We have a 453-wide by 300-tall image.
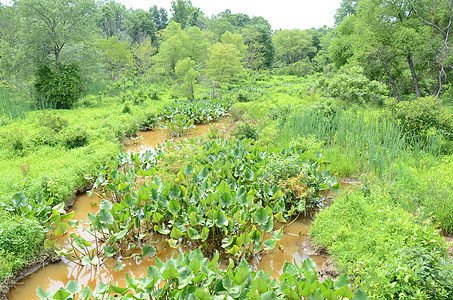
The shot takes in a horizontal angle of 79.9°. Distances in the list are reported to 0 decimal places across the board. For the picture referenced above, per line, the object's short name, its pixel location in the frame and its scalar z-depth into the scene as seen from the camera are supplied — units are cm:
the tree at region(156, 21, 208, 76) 1933
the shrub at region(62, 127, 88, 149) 726
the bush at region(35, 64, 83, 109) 1142
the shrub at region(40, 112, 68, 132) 781
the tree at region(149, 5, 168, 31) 3850
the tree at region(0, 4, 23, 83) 1084
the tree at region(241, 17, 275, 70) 3066
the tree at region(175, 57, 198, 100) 1389
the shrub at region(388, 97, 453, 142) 612
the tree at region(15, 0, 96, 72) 1097
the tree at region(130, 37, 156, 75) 2259
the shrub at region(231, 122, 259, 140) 813
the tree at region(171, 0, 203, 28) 3897
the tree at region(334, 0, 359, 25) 2628
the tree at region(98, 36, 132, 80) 1970
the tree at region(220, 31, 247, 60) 2312
